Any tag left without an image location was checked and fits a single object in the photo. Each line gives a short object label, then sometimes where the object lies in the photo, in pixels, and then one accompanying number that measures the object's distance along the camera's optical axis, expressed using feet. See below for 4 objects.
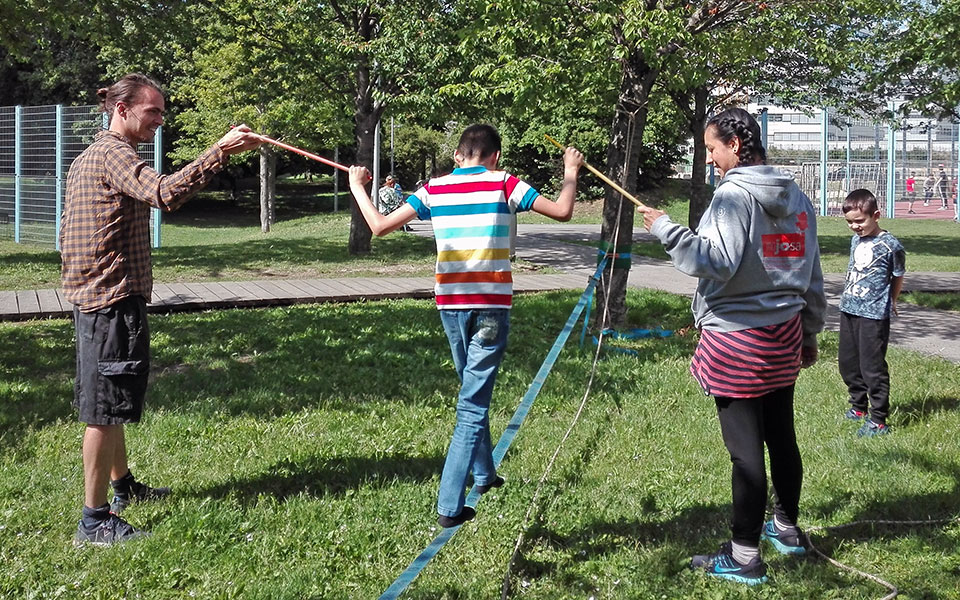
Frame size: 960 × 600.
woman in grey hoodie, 12.05
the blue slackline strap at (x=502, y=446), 11.68
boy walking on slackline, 13.60
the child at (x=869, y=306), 20.03
